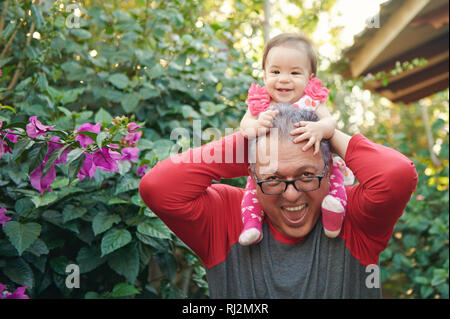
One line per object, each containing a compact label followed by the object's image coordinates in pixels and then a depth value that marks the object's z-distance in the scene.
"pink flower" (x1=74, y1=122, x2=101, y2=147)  1.71
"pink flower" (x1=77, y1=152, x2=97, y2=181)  1.75
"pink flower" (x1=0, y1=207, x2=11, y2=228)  1.94
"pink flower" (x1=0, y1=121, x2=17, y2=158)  1.71
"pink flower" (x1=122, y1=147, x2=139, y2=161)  2.02
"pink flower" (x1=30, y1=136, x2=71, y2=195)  1.73
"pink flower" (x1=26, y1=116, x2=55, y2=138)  1.70
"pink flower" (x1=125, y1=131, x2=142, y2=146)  2.07
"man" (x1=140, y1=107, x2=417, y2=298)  1.64
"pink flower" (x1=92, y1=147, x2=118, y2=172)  1.74
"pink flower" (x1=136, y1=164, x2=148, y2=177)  2.21
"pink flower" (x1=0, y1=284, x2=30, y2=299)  1.82
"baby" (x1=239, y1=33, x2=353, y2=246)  1.71
